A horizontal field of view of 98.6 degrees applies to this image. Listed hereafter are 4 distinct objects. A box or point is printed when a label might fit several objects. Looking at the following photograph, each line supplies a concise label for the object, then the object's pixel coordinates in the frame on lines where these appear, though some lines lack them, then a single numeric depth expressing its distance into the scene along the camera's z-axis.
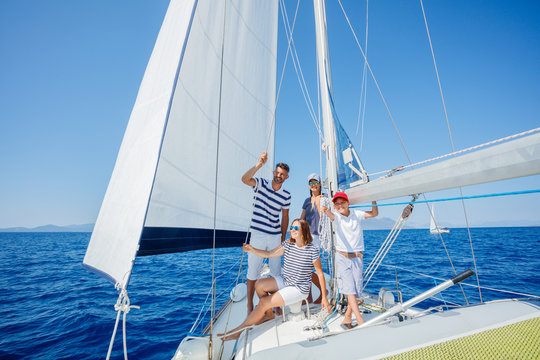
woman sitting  2.27
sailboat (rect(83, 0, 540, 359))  1.31
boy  2.39
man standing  2.65
